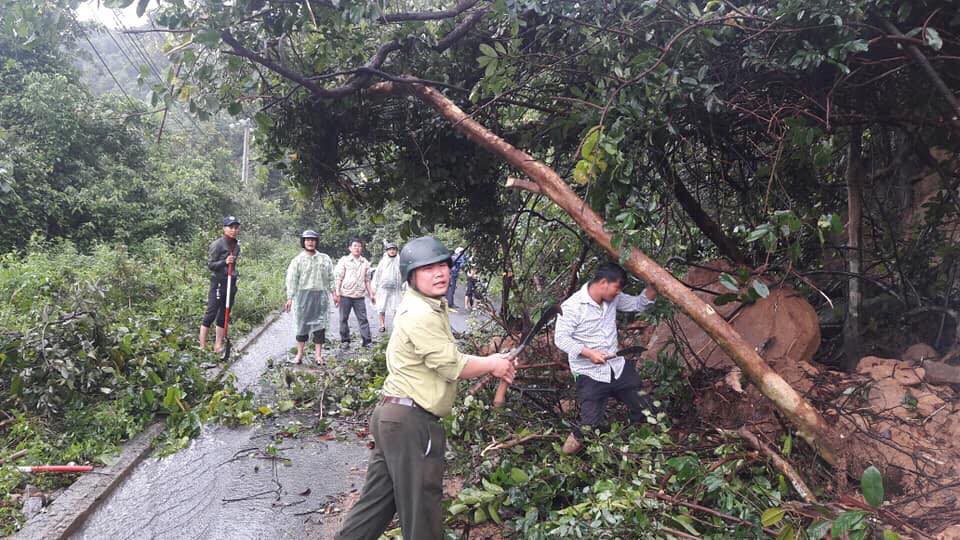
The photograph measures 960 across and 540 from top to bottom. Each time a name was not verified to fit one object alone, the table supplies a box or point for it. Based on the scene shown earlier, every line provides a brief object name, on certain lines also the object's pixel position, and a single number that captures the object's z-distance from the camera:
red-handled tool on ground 4.47
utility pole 26.93
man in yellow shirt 3.05
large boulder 4.54
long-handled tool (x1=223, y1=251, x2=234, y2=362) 8.21
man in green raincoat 8.36
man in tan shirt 9.95
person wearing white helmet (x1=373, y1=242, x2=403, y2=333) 11.06
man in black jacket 8.16
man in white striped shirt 4.43
